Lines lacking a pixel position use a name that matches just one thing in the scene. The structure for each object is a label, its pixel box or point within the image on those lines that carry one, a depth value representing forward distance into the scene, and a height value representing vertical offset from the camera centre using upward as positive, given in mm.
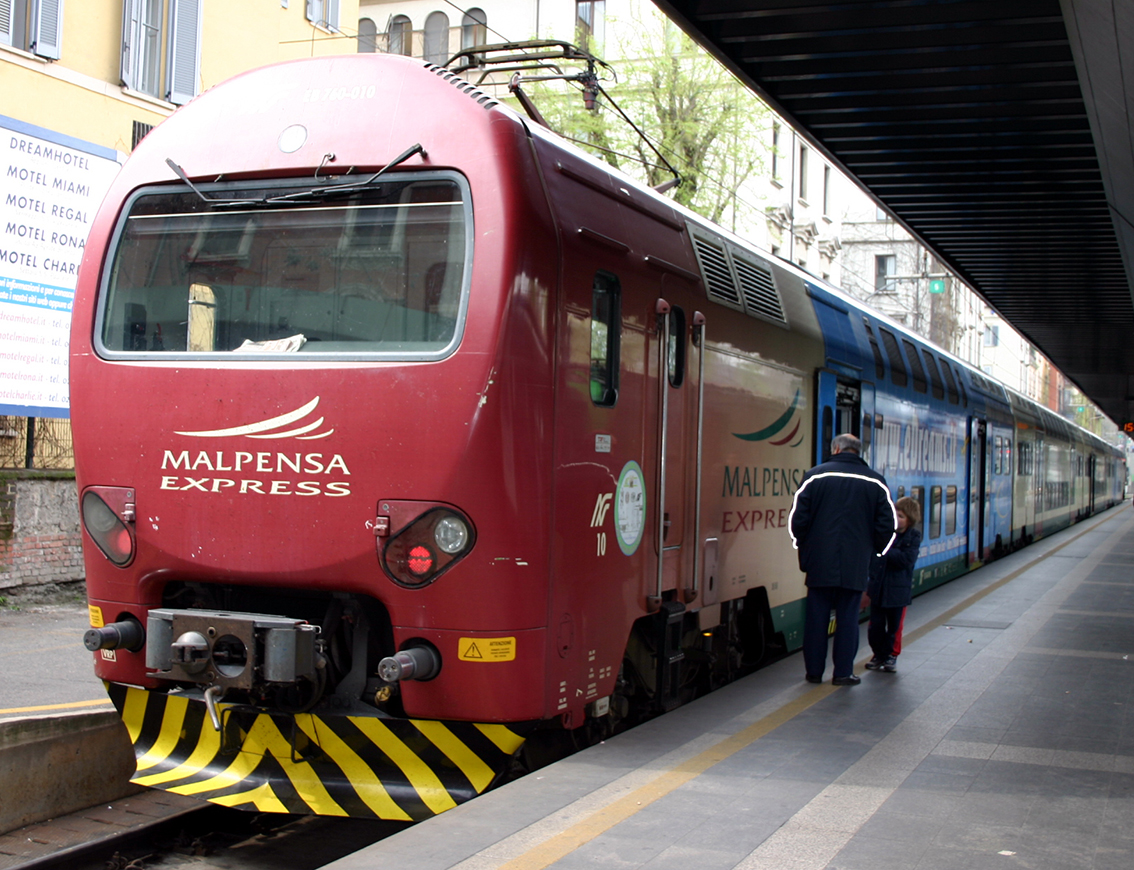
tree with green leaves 23047 +6934
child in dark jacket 8336 -845
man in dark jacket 7543 -404
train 4910 +99
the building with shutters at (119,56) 13141 +4753
